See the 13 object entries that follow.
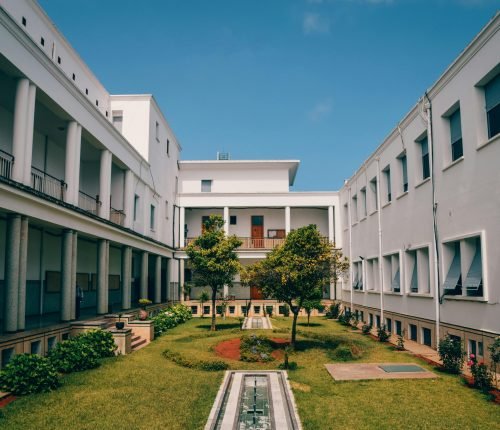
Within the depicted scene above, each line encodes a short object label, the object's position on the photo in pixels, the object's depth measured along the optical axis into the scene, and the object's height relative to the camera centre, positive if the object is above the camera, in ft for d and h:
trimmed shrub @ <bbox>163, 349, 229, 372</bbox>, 42.82 -9.03
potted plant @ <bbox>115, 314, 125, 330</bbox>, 53.85 -6.56
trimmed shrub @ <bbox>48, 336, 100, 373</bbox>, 41.14 -7.99
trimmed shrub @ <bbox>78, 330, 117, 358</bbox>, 46.78 -7.52
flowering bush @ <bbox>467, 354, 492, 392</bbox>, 33.53 -7.94
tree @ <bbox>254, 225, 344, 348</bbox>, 50.37 +0.09
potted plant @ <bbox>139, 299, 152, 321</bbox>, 65.92 -6.29
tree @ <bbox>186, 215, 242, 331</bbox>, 71.97 +1.73
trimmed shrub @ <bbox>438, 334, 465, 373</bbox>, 39.19 -7.40
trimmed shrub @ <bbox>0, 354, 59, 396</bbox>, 33.76 -7.96
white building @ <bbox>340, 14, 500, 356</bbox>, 41.09 +6.72
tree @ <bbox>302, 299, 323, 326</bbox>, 86.20 -6.70
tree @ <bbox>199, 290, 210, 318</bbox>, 100.17 -6.11
